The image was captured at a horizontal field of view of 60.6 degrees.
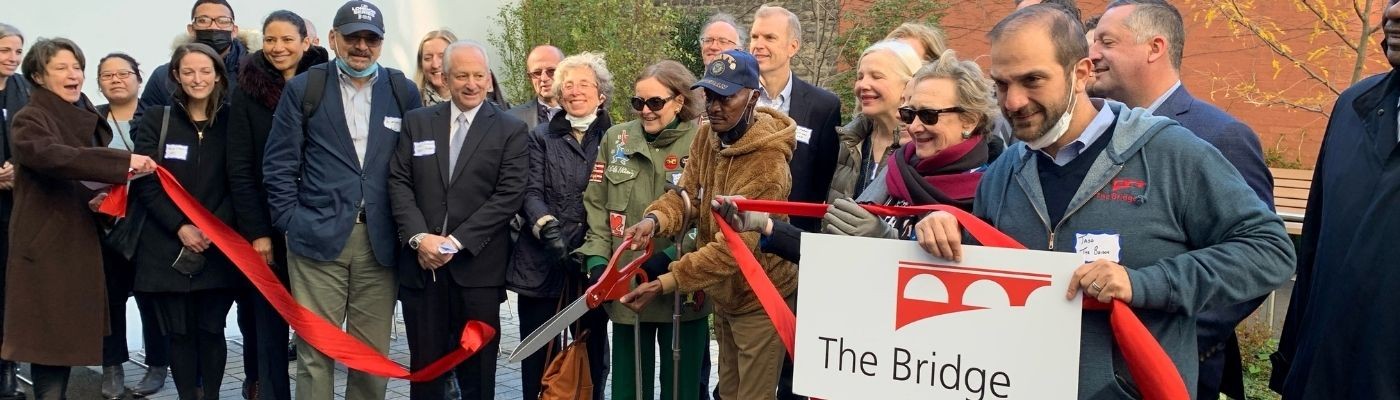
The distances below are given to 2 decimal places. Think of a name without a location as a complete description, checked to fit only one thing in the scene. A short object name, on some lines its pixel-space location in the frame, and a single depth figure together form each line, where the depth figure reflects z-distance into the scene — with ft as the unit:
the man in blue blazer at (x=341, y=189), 20.02
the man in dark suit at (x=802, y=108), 19.01
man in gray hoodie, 9.24
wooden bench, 37.93
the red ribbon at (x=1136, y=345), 9.37
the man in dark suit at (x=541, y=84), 25.59
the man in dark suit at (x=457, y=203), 20.04
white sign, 9.84
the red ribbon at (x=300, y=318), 19.95
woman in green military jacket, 19.08
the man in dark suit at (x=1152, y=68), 12.89
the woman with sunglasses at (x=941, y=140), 13.51
